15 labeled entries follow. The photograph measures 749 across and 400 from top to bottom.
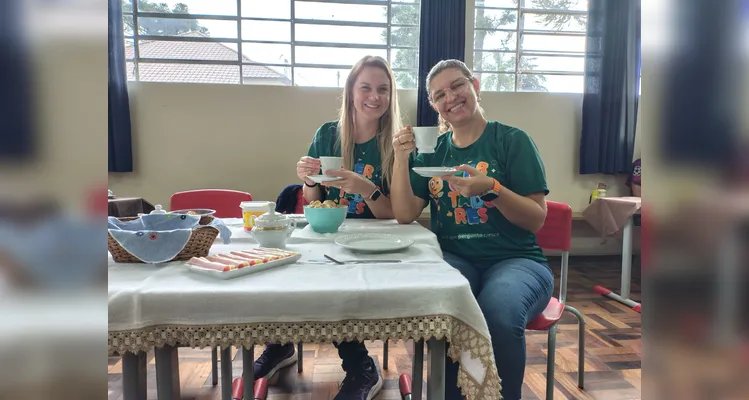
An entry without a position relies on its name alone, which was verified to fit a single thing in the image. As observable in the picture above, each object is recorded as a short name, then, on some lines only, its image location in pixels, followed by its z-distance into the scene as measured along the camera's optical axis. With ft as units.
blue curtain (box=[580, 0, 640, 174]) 11.42
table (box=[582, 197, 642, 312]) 8.86
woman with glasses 3.61
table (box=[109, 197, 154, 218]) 8.06
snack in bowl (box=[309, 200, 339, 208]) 4.32
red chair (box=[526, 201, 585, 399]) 5.23
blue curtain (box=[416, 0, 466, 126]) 10.98
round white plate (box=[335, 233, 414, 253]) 3.34
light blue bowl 4.24
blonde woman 5.42
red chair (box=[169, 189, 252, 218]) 6.30
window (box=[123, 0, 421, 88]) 10.99
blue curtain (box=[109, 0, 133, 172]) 9.71
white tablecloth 2.35
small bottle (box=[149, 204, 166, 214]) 3.50
